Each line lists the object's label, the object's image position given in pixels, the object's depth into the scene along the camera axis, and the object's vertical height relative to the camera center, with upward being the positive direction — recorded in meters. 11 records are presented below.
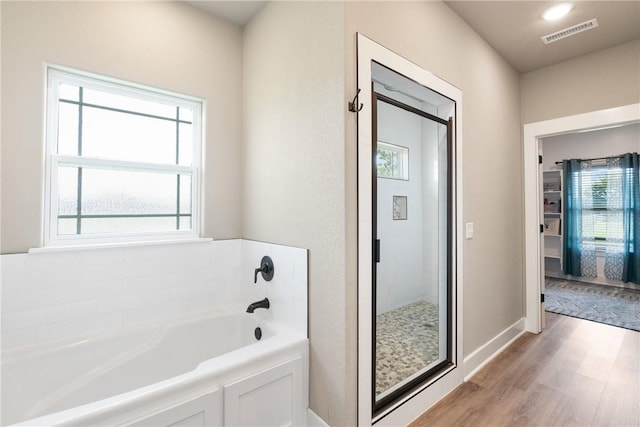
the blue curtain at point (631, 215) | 4.54 +0.04
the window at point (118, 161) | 1.85 +0.39
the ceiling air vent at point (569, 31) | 2.35 +1.57
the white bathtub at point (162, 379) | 1.22 -0.86
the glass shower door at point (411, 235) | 1.83 -0.13
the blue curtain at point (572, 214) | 5.12 +0.06
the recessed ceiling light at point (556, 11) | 2.16 +1.58
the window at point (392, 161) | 1.86 +0.38
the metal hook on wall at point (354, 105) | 1.49 +0.58
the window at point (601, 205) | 4.77 +0.22
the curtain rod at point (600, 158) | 4.72 +0.99
